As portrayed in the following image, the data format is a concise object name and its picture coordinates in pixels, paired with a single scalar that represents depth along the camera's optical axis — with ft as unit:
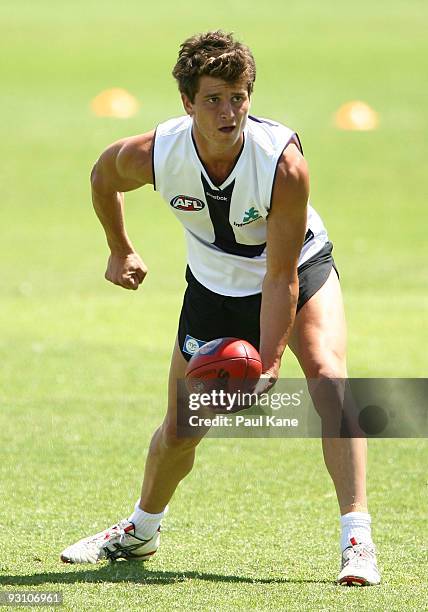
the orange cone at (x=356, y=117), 169.89
